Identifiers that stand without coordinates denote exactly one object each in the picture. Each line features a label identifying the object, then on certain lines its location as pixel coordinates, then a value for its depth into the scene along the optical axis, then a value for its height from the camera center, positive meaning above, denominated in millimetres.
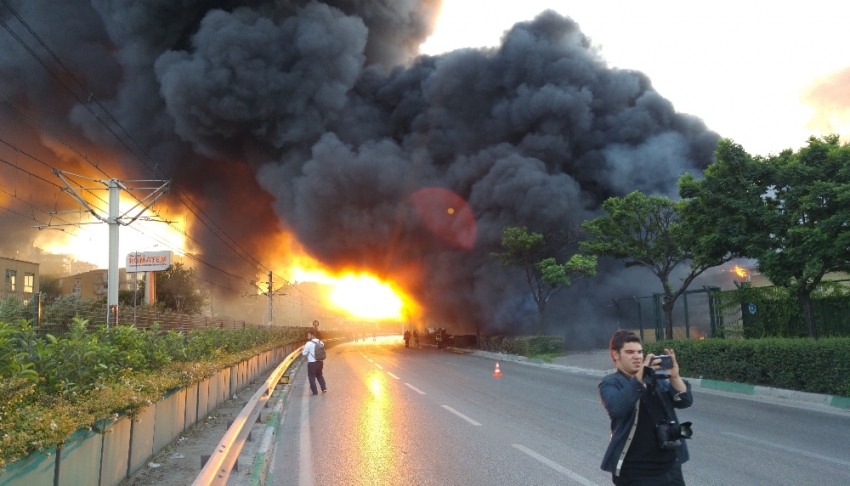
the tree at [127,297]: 53550 +1418
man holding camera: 3074 -598
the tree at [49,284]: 63781 +3169
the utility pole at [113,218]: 18641 +2933
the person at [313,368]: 14039 -1293
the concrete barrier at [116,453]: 5029 -1170
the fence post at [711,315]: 18359 -342
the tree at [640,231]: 20984 +2496
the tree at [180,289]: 59188 +2253
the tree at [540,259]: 28938 +2328
